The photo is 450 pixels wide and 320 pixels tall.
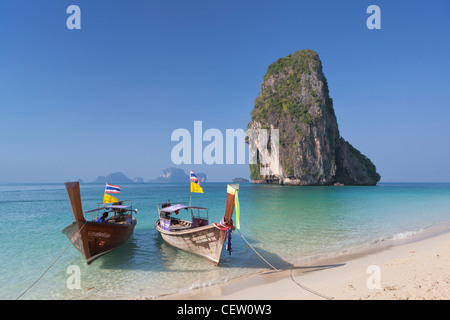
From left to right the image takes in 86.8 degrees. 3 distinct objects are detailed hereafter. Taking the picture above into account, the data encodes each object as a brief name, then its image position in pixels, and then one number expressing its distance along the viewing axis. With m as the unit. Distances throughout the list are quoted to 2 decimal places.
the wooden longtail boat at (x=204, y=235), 8.17
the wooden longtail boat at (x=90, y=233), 8.61
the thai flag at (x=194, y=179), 11.05
